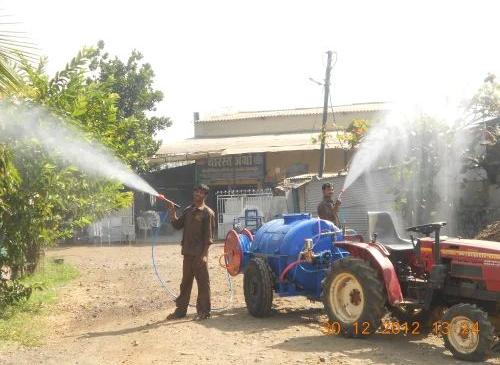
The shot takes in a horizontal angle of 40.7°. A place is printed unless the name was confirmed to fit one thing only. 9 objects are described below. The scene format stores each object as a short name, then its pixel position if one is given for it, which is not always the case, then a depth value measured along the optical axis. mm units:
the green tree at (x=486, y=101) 16359
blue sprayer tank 9062
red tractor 6625
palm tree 5891
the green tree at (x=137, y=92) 30250
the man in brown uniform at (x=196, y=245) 9508
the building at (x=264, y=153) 28766
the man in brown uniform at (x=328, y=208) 11078
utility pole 25328
